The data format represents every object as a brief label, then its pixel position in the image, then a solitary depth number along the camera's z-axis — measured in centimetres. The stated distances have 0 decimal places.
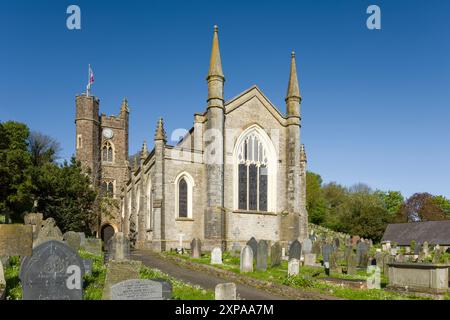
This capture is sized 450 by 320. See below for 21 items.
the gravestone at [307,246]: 2367
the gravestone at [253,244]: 1844
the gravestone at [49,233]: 1345
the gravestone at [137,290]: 698
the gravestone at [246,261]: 1512
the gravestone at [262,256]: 1566
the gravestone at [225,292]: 770
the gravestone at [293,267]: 1364
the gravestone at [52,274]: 759
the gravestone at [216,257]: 1777
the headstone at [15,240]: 924
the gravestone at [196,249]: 2034
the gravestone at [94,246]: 1872
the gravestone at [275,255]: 1705
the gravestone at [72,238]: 1559
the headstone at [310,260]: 1812
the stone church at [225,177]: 2491
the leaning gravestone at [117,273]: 834
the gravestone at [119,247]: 1436
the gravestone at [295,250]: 1828
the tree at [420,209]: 6395
